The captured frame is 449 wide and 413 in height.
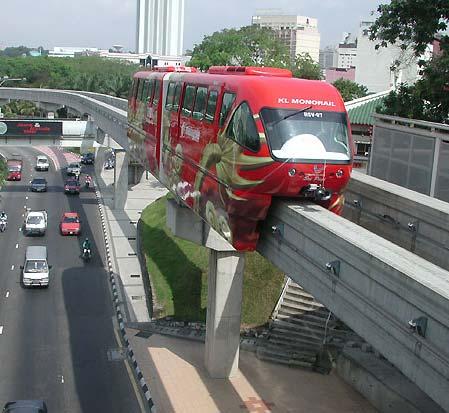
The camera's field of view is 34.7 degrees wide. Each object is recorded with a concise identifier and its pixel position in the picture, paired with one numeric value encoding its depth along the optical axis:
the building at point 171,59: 173.12
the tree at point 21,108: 92.88
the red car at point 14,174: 60.03
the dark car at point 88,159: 70.12
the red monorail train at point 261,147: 13.95
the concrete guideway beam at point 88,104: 42.12
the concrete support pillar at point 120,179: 47.72
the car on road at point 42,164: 66.81
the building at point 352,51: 193.50
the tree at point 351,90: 67.56
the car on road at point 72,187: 53.81
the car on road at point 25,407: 18.38
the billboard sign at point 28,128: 52.19
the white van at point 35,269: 31.84
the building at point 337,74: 105.77
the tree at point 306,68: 71.94
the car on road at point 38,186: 54.88
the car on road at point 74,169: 62.69
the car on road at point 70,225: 41.47
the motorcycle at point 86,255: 36.86
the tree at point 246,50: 73.69
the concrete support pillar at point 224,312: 22.81
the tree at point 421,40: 23.08
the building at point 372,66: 69.19
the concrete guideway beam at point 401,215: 15.04
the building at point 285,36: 196.12
